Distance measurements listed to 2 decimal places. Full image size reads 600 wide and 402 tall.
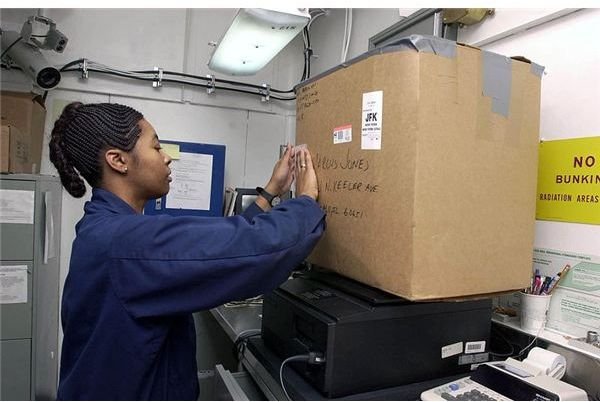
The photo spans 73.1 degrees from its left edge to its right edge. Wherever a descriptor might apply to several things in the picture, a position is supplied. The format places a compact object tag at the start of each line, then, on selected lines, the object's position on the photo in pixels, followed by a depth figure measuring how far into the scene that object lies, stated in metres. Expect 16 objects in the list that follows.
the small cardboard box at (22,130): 1.85
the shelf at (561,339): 0.95
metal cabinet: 1.83
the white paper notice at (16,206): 1.83
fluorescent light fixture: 1.55
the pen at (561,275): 1.12
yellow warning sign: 1.07
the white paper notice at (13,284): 1.83
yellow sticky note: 2.53
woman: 0.82
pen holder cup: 1.09
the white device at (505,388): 0.82
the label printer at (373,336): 0.87
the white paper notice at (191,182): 2.57
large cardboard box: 0.83
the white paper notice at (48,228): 1.97
